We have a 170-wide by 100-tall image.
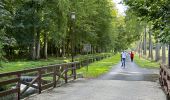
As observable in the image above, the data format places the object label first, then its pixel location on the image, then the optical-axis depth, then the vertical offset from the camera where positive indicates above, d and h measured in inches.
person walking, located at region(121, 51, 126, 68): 1512.3 -16.1
